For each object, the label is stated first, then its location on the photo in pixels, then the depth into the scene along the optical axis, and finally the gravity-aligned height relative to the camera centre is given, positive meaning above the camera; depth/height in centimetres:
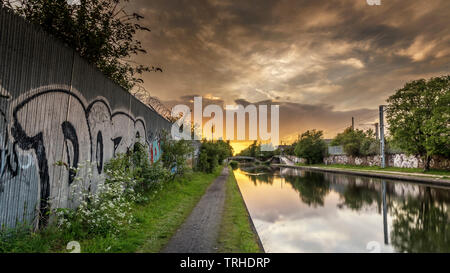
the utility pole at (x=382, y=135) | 2856 +225
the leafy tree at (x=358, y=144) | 3430 +140
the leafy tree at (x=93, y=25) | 590 +359
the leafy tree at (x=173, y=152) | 1252 -1
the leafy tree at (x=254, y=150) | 10641 +111
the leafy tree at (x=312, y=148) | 5456 +114
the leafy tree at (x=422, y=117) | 1923 +351
